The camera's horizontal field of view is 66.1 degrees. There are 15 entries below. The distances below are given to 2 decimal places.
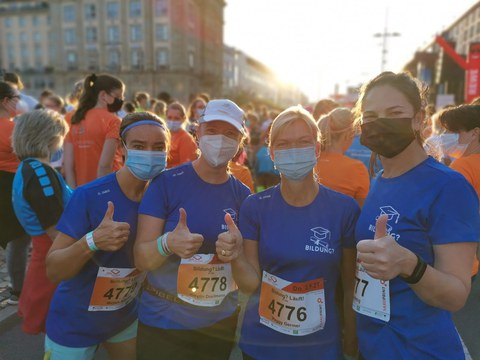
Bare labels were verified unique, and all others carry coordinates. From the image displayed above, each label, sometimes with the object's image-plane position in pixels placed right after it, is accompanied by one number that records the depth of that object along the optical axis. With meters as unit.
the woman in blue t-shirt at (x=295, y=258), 1.85
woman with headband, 2.07
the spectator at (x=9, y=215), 3.90
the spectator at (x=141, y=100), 9.10
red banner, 16.97
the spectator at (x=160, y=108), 7.56
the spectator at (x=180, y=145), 4.76
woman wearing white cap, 1.99
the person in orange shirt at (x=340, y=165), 3.01
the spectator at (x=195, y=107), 6.88
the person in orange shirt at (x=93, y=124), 4.32
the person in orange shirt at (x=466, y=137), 3.15
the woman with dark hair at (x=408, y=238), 1.42
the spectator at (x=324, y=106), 5.76
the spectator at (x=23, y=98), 6.08
